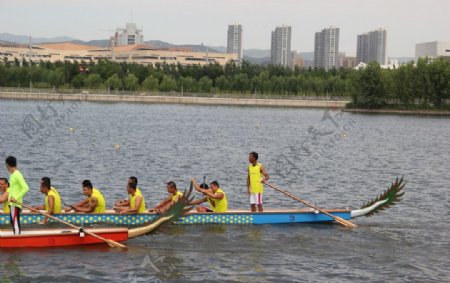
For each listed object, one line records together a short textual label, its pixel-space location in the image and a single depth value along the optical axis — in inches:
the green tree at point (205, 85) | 6604.3
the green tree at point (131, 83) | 6382.9
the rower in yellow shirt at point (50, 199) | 875.4
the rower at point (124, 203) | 958.4
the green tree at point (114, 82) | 6304.1
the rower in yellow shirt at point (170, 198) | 954.7
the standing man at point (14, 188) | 774.5
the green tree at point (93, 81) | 6358.3
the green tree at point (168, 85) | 6441.9
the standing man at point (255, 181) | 1000.2
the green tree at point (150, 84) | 6402.6
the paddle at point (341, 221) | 1042.6
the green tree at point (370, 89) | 5211.6
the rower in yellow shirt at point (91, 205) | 928.3
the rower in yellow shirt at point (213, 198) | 982.0
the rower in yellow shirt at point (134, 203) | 938.0
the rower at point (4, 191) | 807.9
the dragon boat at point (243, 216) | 919.0
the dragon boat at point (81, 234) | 834.8
